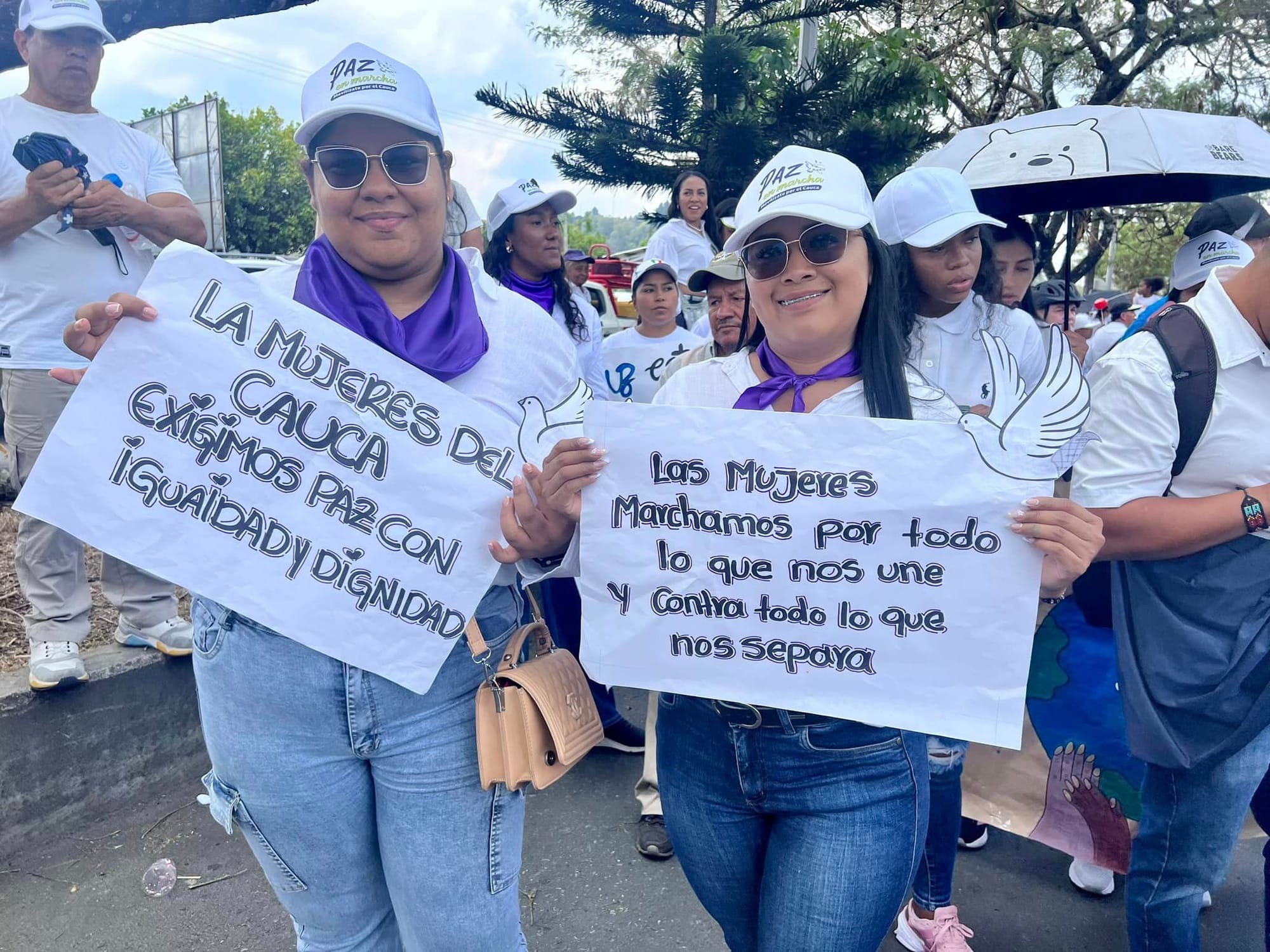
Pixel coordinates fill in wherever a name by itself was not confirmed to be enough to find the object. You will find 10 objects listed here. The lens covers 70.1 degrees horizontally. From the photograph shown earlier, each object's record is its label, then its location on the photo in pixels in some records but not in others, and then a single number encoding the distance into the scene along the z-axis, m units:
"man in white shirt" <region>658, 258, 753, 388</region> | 3.32
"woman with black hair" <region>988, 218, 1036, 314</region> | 3.30
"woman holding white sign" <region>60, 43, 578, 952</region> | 1.59
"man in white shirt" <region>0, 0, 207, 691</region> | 3.02
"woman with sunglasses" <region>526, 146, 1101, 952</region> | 1.56
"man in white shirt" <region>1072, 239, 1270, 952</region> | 1.82
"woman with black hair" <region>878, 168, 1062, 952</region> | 2.50
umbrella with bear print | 3.24
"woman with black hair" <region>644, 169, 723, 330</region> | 5.58
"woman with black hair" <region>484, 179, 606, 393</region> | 4.07
